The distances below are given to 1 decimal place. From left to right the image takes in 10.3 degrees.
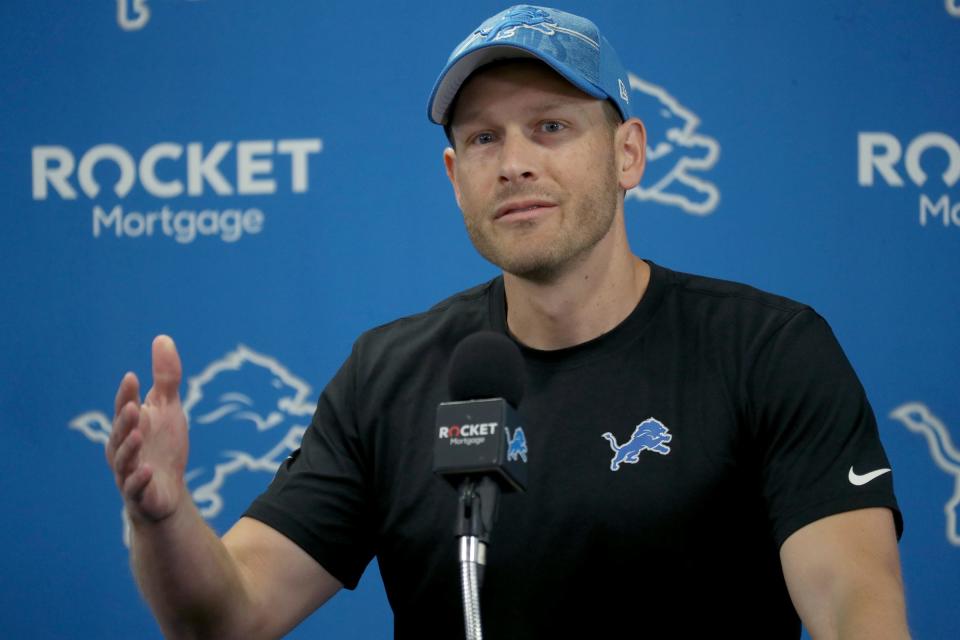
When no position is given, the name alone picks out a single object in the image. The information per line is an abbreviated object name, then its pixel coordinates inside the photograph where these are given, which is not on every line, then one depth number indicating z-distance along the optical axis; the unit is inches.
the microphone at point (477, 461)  168.4
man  180.6
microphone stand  167.3
